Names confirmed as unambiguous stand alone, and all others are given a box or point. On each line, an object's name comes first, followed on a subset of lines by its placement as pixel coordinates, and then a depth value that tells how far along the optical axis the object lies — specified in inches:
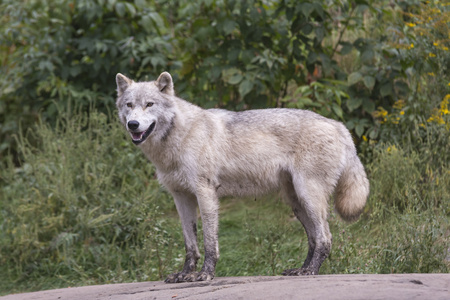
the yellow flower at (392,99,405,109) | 566.9
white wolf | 403.9
